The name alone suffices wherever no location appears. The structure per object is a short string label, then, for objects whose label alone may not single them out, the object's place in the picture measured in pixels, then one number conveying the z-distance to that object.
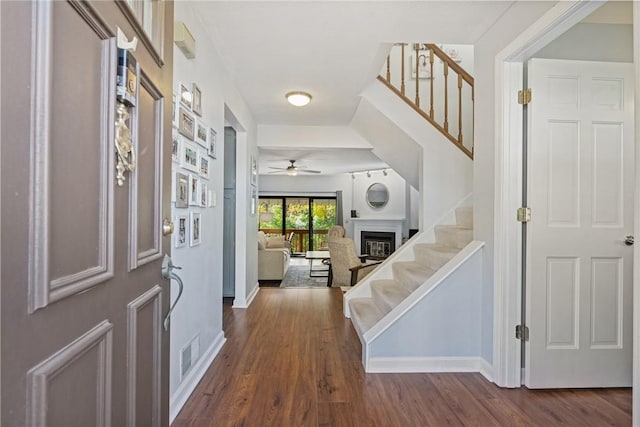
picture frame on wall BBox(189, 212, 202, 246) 2.03
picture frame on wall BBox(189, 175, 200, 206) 2.01
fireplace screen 8.77
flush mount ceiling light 3.56
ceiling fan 7.06
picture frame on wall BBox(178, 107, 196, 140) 1.82
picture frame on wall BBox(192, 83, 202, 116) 2.03
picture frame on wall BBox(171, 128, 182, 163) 1.75
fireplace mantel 8.71
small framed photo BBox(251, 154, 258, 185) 4.45
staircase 2.36
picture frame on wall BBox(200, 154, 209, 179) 2.21
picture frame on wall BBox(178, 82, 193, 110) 1.80
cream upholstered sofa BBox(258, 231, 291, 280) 6.22
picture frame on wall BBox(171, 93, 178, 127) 1.71
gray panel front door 0.49
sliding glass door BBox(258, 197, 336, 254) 10.45
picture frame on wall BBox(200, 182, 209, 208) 2.21
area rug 5.94
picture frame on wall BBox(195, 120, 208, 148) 2.10
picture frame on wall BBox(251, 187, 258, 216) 4.50
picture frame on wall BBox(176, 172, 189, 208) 1.81
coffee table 7.10
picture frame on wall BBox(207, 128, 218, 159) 2.37
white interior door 2.09
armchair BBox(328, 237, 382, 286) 5.10
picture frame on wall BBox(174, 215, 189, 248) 1.82
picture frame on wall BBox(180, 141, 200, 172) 1.88
